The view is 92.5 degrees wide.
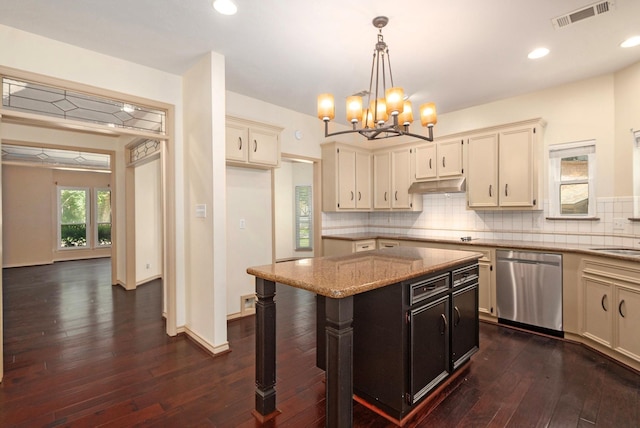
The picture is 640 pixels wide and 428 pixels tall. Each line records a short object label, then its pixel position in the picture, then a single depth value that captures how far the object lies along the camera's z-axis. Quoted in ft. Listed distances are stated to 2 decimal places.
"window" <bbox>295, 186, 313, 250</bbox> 26.94
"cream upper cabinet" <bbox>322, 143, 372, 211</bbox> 15.80
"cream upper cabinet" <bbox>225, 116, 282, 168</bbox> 11.60
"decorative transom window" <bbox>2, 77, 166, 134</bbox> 8.50
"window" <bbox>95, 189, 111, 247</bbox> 29.40
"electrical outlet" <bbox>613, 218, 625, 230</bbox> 10.56
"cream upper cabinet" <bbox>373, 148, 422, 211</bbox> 15.65
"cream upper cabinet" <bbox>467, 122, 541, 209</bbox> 11.78
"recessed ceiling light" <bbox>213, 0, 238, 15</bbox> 7.15
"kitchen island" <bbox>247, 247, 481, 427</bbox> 4.98
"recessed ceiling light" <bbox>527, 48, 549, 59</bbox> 9.37
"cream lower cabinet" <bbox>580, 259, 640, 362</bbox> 8.31
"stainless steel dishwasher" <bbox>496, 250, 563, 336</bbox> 10.48
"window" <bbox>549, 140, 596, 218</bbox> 11.34
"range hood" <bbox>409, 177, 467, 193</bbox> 13.60
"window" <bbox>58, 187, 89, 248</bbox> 27.12
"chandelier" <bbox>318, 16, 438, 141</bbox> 7.07
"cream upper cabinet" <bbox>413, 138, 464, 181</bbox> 13.75
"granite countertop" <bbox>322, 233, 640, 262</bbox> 9.24
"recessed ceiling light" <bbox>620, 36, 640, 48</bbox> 8.70
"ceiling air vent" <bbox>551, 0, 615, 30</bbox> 7.28
